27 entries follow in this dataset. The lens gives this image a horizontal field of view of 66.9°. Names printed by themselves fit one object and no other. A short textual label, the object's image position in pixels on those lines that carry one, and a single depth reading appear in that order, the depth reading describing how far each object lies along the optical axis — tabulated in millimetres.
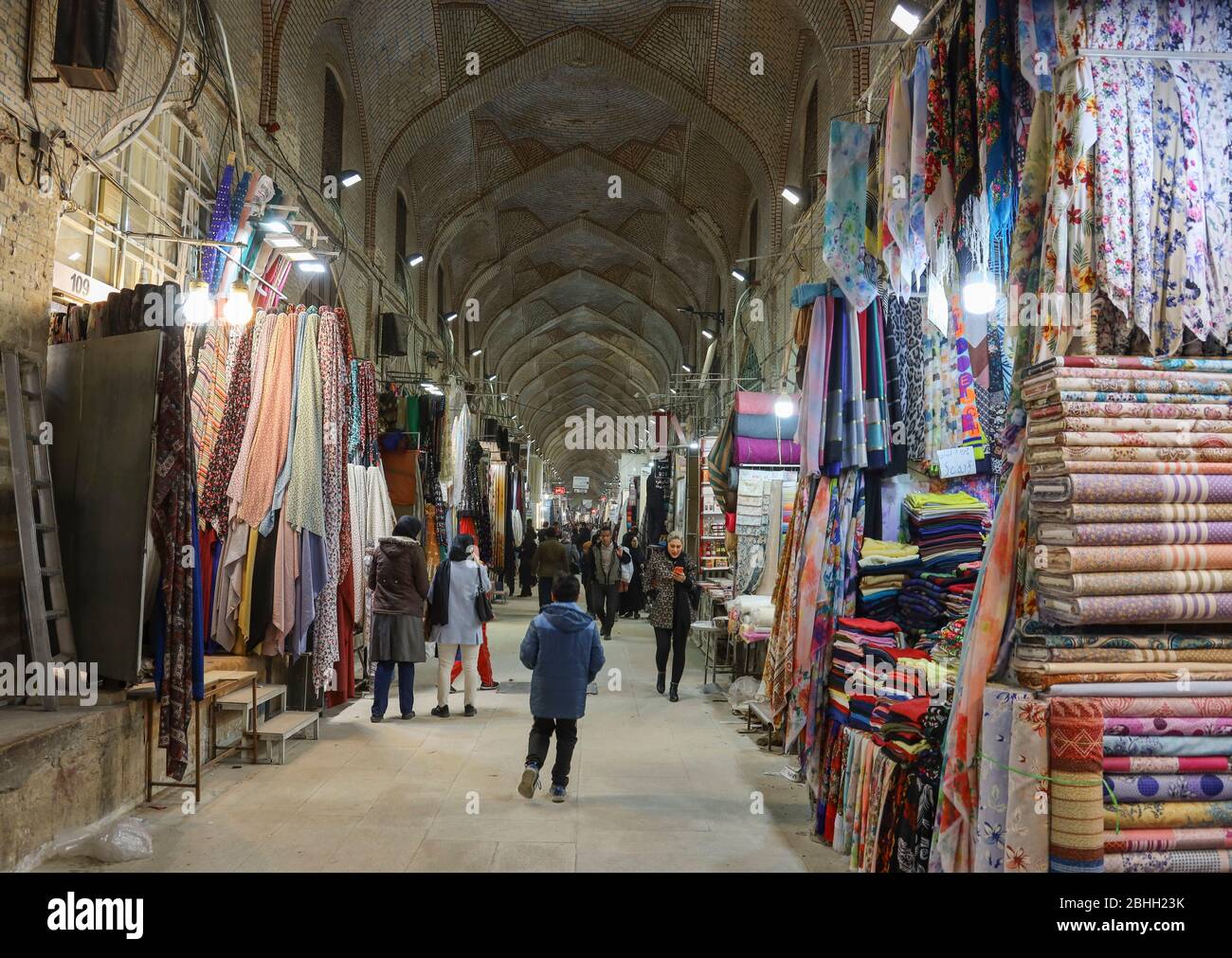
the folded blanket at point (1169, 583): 2268
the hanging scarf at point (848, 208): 3854
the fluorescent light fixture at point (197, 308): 5652
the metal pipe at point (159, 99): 4691
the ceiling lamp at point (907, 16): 6273
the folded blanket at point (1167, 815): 2262
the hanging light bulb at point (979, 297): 3766
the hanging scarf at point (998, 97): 2635
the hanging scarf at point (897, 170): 3273
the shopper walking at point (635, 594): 14508
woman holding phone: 8008
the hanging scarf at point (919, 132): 3092
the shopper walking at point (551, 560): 12438
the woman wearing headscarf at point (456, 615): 7156
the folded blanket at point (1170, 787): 2268
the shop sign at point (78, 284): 4805
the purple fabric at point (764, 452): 7012
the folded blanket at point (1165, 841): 2250
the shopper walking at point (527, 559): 19000
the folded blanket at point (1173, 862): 2244
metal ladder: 4094
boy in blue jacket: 4973
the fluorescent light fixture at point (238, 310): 5809
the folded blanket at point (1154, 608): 2260
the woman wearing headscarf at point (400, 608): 6875
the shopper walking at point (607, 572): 11367
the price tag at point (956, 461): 4340
